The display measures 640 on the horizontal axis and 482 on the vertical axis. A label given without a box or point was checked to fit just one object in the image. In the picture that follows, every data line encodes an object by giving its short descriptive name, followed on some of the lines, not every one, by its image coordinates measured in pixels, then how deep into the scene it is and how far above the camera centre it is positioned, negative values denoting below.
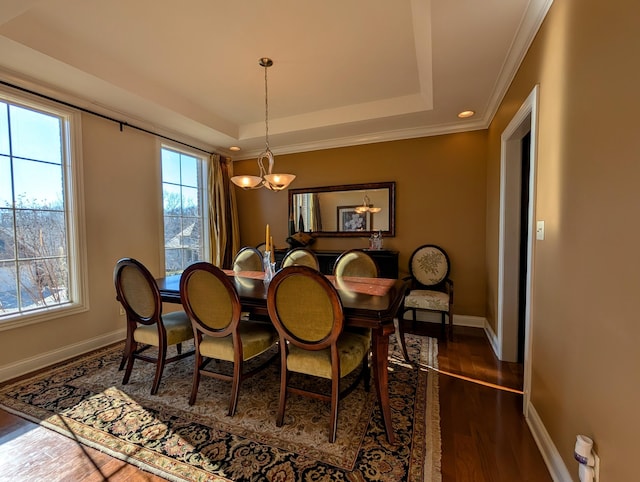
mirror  3.97 +0.29
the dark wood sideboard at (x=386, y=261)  3.69 -0.39
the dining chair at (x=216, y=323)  1.90 -0.62
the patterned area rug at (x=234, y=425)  1.49 -1.18
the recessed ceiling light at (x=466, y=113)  3.20 +1.27
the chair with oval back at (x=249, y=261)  3.31 -0.34
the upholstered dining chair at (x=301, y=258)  2.95 -0.28
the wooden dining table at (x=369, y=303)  1.66 -0.45
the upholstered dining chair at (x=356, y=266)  2.74 -0.33
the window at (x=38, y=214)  2.46 +0.17
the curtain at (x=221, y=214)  4.42 +0.26
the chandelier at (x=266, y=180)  2.60 +0.47
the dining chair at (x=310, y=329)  1.61 -0.57
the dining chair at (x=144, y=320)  2.14 -0.67
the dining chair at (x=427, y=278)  3.32 -0.61
